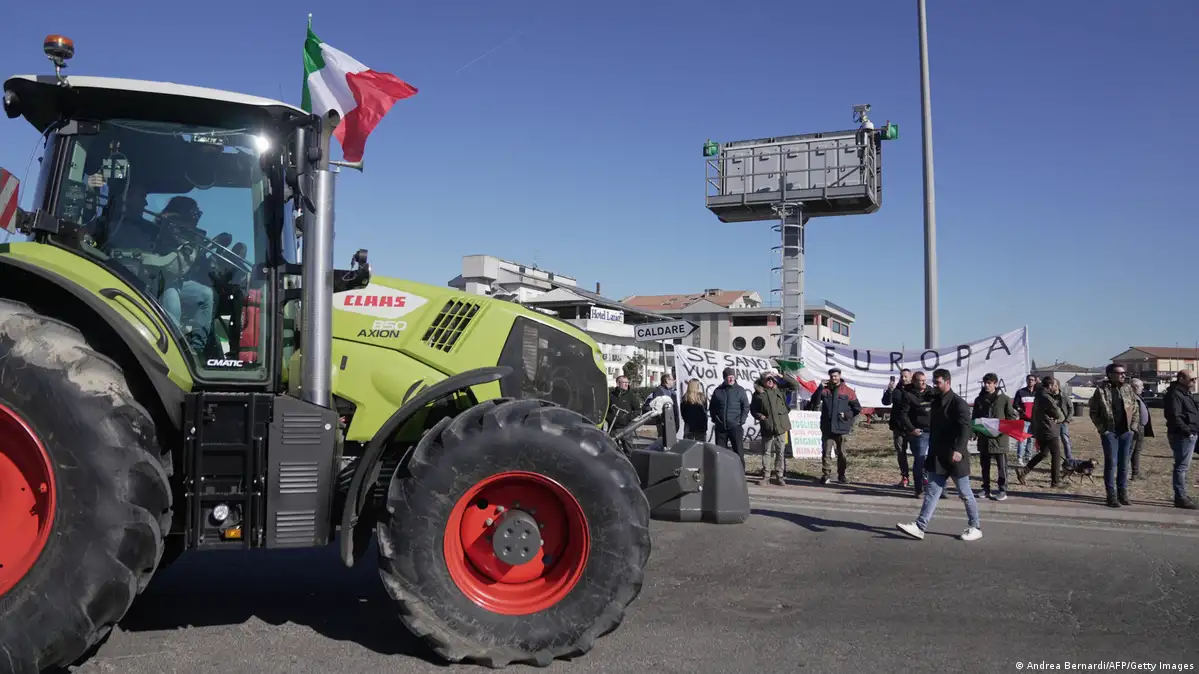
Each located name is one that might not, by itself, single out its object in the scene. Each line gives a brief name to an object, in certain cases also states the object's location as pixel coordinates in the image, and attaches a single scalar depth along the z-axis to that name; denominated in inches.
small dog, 476.4
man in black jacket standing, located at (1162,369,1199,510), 405.4
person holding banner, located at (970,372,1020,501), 452.8
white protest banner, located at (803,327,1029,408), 683.4
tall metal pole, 617.0
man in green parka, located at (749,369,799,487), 502.9
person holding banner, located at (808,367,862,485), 500.1
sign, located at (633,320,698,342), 454.3
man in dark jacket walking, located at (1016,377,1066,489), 480.4
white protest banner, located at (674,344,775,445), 658.8
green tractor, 158.9
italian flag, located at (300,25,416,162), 214.5
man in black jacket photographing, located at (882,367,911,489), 484.7
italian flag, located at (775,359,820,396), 703.7
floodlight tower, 1212.5
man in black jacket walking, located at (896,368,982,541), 331.9
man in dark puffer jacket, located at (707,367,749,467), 491.5
